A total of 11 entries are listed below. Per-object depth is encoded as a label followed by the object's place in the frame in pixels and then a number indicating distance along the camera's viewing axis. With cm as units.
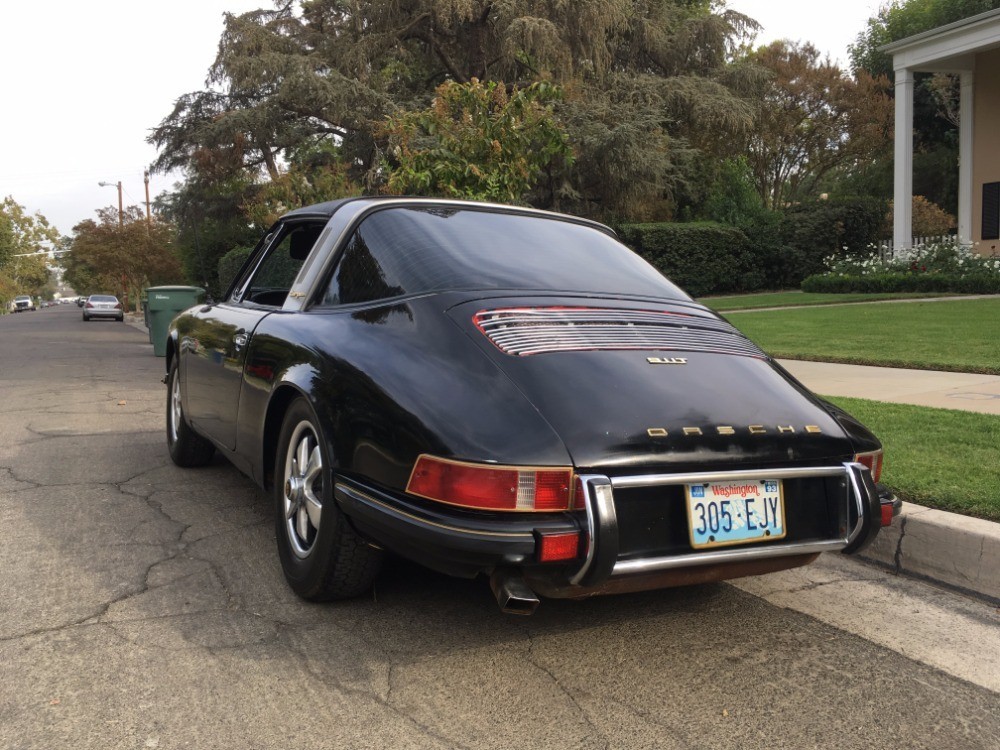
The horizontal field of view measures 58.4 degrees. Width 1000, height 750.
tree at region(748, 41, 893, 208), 3117
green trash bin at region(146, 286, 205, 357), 1759
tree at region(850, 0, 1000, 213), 2895
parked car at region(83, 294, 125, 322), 4478
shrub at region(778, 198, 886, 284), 2409
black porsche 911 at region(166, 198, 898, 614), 262
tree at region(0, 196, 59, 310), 7907
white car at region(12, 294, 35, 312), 9962
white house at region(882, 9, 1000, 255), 2017
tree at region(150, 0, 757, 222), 2480
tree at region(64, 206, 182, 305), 4356
